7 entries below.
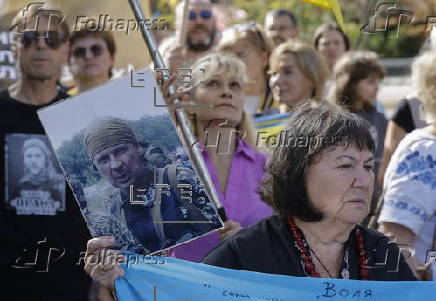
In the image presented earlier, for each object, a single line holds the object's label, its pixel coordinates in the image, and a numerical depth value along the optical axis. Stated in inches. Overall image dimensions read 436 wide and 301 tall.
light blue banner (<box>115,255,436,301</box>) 112.1
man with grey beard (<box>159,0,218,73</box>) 243.4
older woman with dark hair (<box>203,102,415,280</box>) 115.4
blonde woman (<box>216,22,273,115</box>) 217.8
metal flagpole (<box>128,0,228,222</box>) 142.3
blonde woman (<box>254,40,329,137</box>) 201.0
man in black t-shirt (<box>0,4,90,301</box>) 161.8
